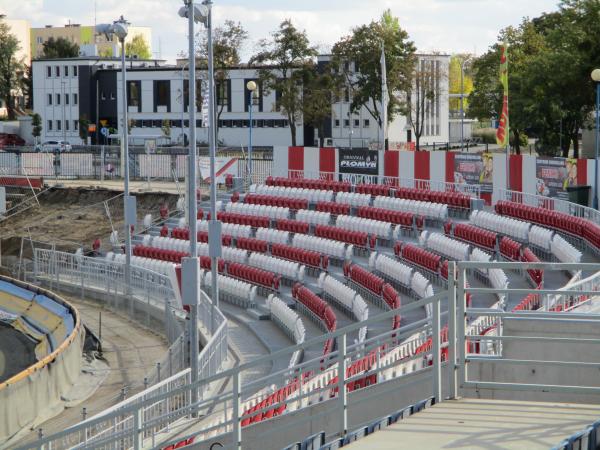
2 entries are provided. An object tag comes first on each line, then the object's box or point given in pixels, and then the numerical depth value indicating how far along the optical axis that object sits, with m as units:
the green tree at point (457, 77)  165.38
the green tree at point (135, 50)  186.27
